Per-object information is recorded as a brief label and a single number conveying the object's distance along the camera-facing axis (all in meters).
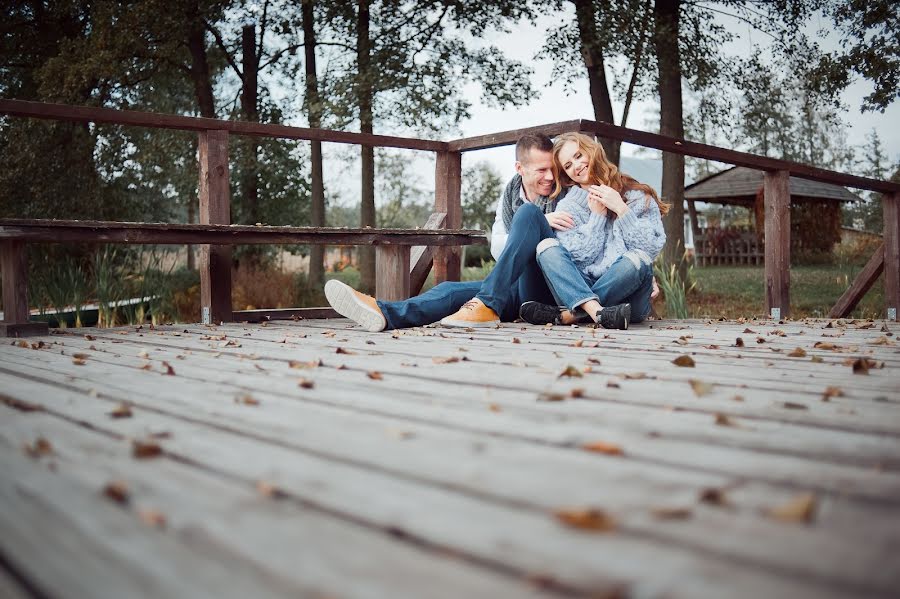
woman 3.87
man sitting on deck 3.90
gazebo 23.64
